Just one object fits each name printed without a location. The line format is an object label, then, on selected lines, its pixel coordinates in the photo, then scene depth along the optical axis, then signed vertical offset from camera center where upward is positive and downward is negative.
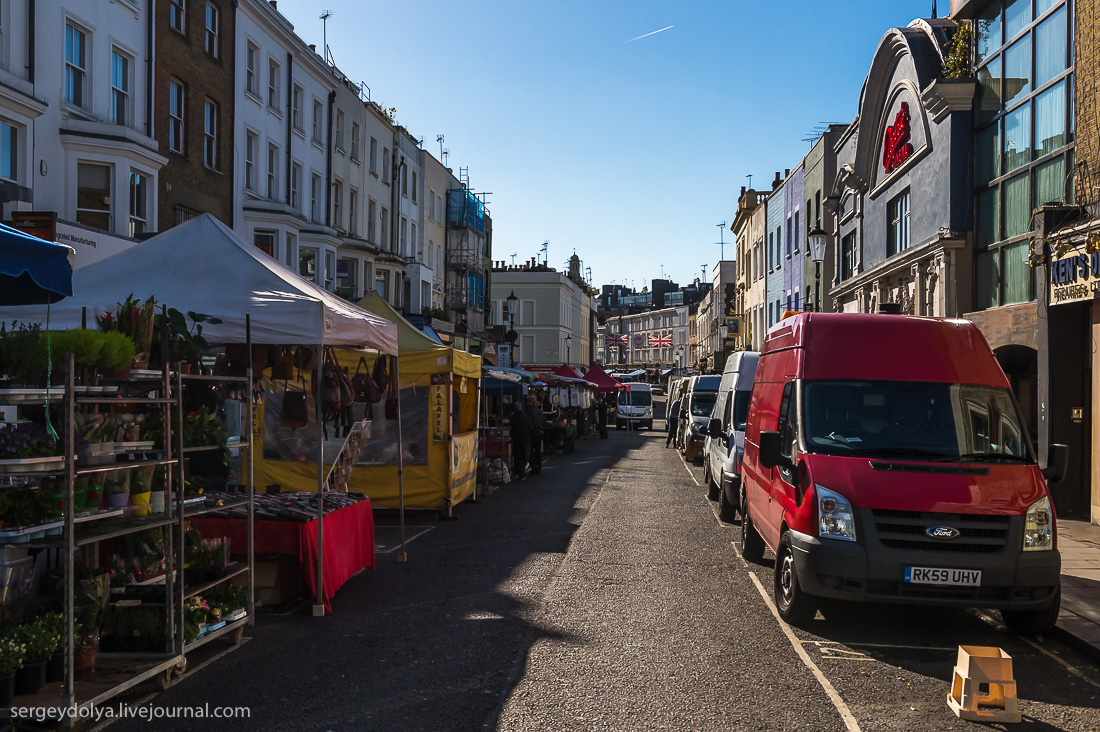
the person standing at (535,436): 22.87 -1.56
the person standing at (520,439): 21.69 -1.54
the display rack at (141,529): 5.22 -1.06
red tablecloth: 8.44 -1.55
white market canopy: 8.21 +0.73
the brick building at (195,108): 23.19 +6.98
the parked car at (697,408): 26.38 -0.96
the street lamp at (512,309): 37.03 +2.59
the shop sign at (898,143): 22.11 +5.77
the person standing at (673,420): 35.75 -1.75
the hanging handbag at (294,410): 9.95 -0.42
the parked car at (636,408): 52.72 -1.90
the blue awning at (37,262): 5.09 +0.60
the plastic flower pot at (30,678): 5.27 -1.76
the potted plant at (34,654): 5.26 -1.62
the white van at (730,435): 14.26 -0.94
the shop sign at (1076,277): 13.05 +1.49
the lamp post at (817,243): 23.04 +3.42
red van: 7.29 -0.81
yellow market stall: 14.62 -1.07
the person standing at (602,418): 43.78 -2.08
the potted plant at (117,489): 5.91 -0.77
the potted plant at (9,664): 5.05 -1.61
